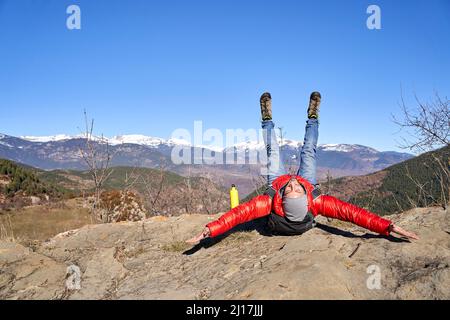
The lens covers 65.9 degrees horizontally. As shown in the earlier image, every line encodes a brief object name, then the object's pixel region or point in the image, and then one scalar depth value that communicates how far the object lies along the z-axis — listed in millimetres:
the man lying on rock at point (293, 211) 5508
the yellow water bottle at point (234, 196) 8602
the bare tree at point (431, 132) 9273
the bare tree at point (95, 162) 12445
